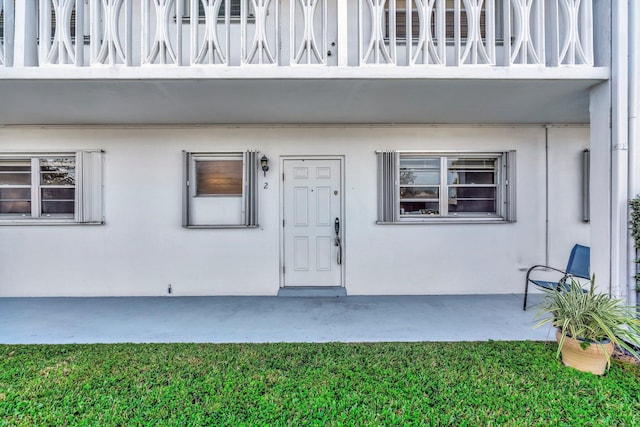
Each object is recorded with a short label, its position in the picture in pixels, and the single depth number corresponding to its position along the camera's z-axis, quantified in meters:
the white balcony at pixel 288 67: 2.97
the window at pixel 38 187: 4.66
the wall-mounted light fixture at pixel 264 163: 4.55
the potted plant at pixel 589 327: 2.49
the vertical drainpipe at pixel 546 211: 4.66
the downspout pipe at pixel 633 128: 2.88
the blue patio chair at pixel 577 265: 3.70
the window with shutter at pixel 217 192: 4.60
